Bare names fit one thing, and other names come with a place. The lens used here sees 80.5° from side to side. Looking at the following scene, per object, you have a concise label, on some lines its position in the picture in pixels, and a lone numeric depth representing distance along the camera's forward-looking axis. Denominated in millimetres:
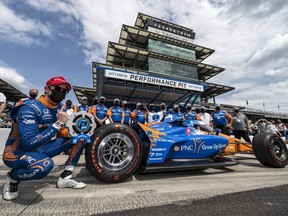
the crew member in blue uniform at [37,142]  1681
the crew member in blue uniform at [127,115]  6057
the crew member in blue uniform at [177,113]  5917
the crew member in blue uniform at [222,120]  5746
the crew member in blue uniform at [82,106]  5449
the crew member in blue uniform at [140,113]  6119
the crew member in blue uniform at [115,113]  5648
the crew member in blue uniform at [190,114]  6130
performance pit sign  11567
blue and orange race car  2176
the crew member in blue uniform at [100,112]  5462
